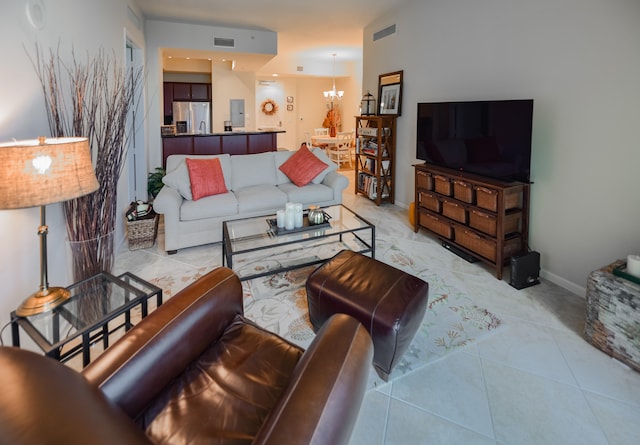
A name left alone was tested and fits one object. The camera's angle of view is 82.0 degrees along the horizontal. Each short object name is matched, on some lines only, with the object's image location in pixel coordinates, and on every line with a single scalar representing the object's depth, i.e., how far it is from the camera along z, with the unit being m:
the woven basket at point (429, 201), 3.79
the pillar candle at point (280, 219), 3.06
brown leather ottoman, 1.85
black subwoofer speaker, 2.88
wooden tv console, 3.02
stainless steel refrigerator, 9.20
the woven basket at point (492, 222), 3.03
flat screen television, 2.91
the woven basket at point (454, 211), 3.42
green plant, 4.93
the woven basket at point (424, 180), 3.88
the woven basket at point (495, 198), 2.99
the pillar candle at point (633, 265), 2.07
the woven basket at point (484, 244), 3.08
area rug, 2.21
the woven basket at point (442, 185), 3.58
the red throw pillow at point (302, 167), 4.41
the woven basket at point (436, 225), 3.65
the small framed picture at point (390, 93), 5.13
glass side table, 1.48
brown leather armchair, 0.71
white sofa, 3.54
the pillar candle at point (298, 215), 3.07
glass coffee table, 2.86
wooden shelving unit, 5.34
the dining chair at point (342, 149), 9.09
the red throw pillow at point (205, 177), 3.76
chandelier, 10.19
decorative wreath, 11.62
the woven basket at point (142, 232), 3.64
